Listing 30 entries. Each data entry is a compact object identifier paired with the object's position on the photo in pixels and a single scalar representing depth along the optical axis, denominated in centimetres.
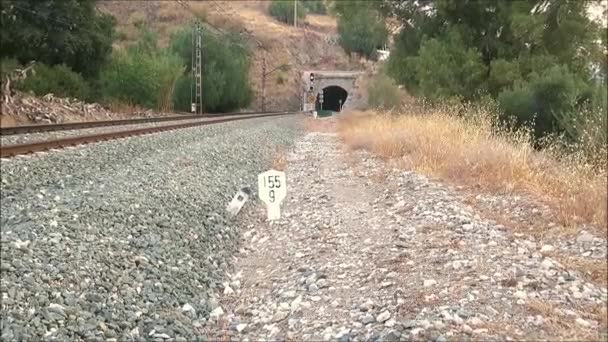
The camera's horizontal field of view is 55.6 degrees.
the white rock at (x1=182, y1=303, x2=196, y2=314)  492
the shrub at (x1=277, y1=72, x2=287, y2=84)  9569
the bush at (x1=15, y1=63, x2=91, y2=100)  2939
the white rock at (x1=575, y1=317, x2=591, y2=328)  340
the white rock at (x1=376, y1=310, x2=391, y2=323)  409
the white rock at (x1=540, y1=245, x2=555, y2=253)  484
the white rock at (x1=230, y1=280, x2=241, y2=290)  561
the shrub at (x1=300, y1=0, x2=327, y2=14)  16550
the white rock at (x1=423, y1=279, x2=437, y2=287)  446
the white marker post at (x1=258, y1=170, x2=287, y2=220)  705
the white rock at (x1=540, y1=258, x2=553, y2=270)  438
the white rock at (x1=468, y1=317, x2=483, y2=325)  364
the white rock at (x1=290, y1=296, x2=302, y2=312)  472
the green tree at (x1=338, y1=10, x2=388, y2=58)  2262
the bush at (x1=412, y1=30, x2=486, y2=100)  2067
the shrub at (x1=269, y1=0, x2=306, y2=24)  13625
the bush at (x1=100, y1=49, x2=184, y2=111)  4350
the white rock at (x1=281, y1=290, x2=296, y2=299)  500
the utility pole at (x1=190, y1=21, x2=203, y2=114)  5052
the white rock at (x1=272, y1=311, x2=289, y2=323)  464
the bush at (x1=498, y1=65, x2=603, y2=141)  1602
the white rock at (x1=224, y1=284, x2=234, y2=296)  542
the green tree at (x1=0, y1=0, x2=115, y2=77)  3250
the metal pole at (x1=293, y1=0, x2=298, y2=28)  12112
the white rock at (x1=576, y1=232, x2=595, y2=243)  490
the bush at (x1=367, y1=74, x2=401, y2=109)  4850
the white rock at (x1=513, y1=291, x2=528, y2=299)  390
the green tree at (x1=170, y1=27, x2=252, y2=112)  5803
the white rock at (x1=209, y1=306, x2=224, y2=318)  493
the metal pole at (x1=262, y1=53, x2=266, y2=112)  8165
